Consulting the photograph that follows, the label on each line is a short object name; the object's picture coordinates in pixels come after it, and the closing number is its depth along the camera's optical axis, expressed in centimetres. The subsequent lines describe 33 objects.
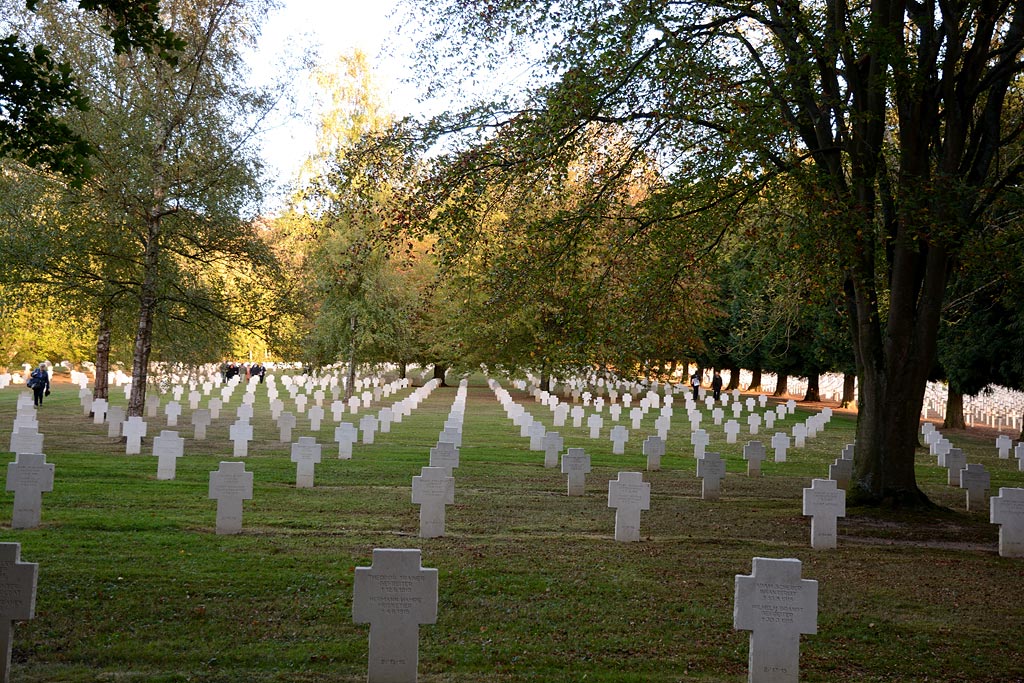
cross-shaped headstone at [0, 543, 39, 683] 564
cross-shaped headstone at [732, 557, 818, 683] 595
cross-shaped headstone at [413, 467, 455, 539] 1103
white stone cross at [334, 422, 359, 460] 1931
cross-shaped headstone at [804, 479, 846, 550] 1113
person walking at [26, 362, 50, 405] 3227
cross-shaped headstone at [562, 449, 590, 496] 1494
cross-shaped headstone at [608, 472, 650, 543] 1135
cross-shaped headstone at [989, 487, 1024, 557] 1118
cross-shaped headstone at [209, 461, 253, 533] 1086
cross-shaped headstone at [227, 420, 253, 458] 1877
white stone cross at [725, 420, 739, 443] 2606
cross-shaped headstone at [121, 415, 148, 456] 1867
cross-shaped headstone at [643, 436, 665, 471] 1881
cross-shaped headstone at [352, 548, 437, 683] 579
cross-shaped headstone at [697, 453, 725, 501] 1518
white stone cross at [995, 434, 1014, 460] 2472
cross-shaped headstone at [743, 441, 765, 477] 1891
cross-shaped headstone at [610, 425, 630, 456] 2236
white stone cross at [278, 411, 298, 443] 2233
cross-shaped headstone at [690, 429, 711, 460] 2044
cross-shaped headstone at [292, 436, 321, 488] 1498
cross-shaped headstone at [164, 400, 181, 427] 2572
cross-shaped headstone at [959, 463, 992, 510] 1507
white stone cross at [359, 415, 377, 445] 2231
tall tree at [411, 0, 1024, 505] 1184
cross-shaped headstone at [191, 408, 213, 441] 2248
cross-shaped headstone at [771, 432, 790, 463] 2194
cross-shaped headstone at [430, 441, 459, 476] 1545
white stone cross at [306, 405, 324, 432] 2562
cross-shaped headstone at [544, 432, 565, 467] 1898
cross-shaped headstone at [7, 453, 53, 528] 1062
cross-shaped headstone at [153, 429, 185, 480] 1501
